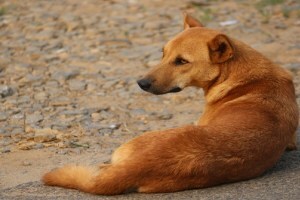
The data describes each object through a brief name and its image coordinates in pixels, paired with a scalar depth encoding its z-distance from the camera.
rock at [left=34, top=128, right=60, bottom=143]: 14.86
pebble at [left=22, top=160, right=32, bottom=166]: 13.55
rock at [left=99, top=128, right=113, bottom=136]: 15.35
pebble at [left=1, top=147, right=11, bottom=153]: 14.25
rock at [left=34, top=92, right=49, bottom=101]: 17.55
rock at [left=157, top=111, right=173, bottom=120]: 16.37
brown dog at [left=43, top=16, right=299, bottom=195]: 10.71
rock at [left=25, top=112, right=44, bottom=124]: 15.97
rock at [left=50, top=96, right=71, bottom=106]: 17.17
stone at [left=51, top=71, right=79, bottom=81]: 18.95
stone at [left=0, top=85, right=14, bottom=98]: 17.64
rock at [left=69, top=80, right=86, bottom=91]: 18.31
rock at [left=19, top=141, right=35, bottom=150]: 14.43
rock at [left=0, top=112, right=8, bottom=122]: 16.11
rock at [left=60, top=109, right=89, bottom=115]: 16.48
